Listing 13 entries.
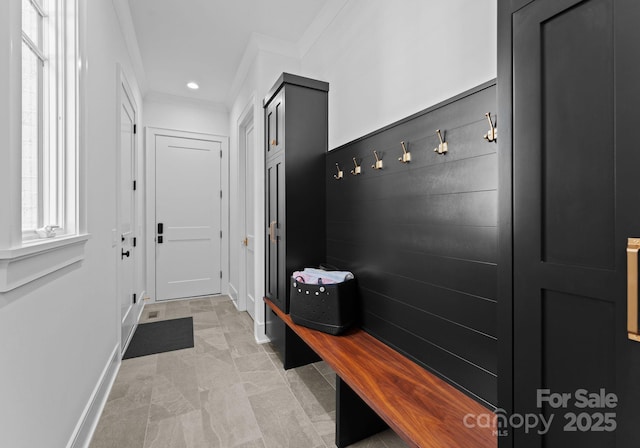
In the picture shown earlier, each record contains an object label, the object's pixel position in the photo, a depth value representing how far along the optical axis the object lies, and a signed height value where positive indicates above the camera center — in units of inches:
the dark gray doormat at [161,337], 107.1 -44.7
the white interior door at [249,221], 137.6 +1.5
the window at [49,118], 48.1 +19.3
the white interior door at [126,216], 103.9 +3.1
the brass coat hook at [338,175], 88.2 +14.9
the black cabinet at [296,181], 94.6 +13.9
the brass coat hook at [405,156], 61.7 +14.3
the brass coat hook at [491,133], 44.6 +13.7
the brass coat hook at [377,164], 70.0 +14.4
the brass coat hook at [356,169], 79.0 +14.8
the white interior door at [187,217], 163.8 +4.0
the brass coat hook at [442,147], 53.4 +13.9
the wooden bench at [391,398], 41.3 -28.6
